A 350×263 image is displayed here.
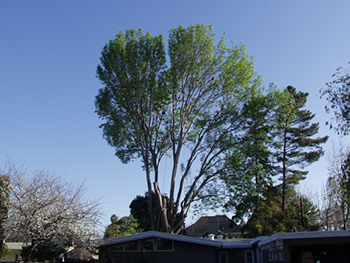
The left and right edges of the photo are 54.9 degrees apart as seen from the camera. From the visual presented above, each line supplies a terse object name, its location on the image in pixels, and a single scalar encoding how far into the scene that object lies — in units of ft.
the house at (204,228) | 148.97
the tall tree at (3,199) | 45.11
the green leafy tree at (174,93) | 68.59
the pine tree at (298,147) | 111.65
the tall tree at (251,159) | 67.21
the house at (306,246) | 36.37
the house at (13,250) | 118.42
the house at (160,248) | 57.00
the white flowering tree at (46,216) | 43.86
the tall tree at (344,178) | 35.01
